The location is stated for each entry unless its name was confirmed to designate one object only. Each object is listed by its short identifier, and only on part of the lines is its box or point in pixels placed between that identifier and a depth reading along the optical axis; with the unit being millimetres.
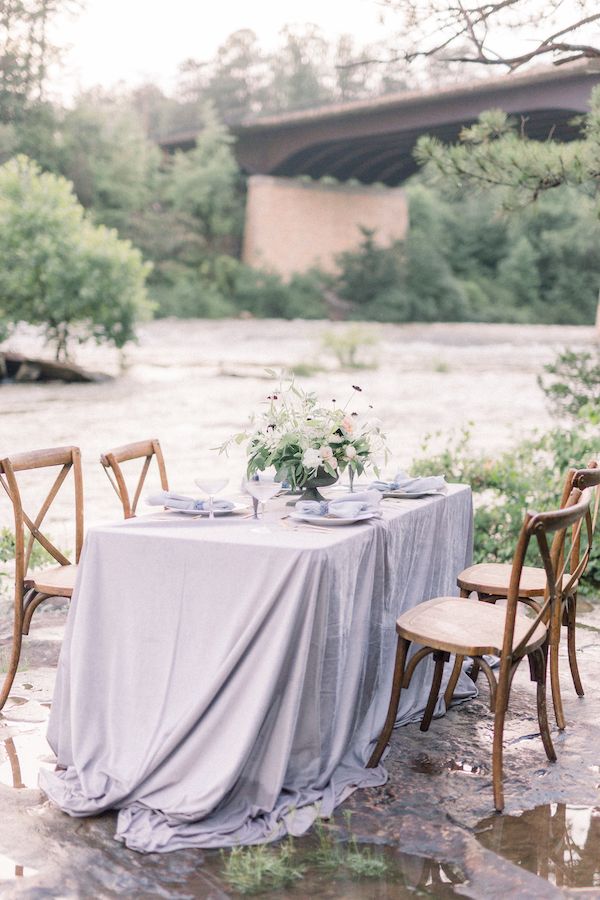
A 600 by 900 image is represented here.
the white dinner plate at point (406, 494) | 3738
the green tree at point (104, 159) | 29694
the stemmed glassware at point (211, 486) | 3357
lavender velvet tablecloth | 2857
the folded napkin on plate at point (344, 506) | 3275
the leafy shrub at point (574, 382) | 7164
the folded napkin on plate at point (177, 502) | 3420
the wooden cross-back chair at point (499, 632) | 2980
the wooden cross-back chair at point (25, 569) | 3656
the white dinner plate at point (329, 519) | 3189
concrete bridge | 19562
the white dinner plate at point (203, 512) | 3350
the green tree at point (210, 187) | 32219
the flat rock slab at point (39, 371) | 16766
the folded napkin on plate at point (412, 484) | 3771
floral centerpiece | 3482
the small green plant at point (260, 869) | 2557
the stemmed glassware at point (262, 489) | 3260
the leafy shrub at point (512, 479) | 5863
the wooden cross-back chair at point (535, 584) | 3543
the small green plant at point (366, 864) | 2643
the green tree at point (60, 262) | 16766
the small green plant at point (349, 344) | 19219
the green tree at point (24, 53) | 27453
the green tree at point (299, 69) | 45938
